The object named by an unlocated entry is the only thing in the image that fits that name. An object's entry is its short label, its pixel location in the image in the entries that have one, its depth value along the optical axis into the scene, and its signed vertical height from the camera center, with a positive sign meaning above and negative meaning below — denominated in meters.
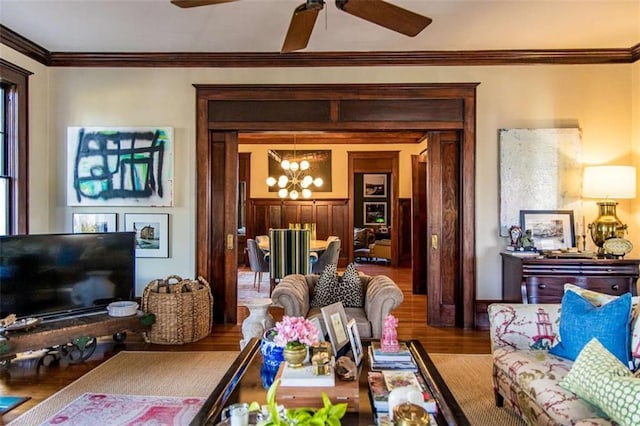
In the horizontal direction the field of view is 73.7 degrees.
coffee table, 1.71 -0.82
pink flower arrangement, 2.03 -0.58
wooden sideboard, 3.89 -0.58
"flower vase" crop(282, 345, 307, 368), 1.93 -0.65
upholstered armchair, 3.38 -0.73
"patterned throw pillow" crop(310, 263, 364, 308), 3.77 -0.69
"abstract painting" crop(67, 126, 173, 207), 4.60 +0.50
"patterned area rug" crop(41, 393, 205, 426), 2.53 -1.23
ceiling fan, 2.48 +1.21
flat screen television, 3.41 -0.51
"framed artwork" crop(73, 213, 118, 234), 4.65 -0.09
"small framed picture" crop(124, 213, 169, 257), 4.64 -0.18
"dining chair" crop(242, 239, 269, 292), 6.61 -0.71
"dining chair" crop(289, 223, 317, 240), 7.66 -0.24
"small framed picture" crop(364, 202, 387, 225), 10.58 +0.00
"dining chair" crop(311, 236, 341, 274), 6.51 -0.67
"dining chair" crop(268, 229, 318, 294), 5.95 -0.54
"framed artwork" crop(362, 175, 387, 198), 10.33 +0.67
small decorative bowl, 3.81 -0.85
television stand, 3.17 -0.97
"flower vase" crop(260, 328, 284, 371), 2.11 -0.70
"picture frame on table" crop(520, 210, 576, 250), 4.41 -0.15
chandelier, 8.27 +0.66
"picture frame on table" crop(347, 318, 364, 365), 2.28 -0.71
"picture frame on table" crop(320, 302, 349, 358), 2.29 -0.63
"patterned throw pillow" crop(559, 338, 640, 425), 1.52 -0.67
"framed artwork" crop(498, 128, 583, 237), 4.47 +0.44
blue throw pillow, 2.13 -0.58
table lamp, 4.03 +0.20
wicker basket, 4.02 -0.92
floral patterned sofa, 1.86 -0.81
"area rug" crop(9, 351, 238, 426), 2.80 -1.23
